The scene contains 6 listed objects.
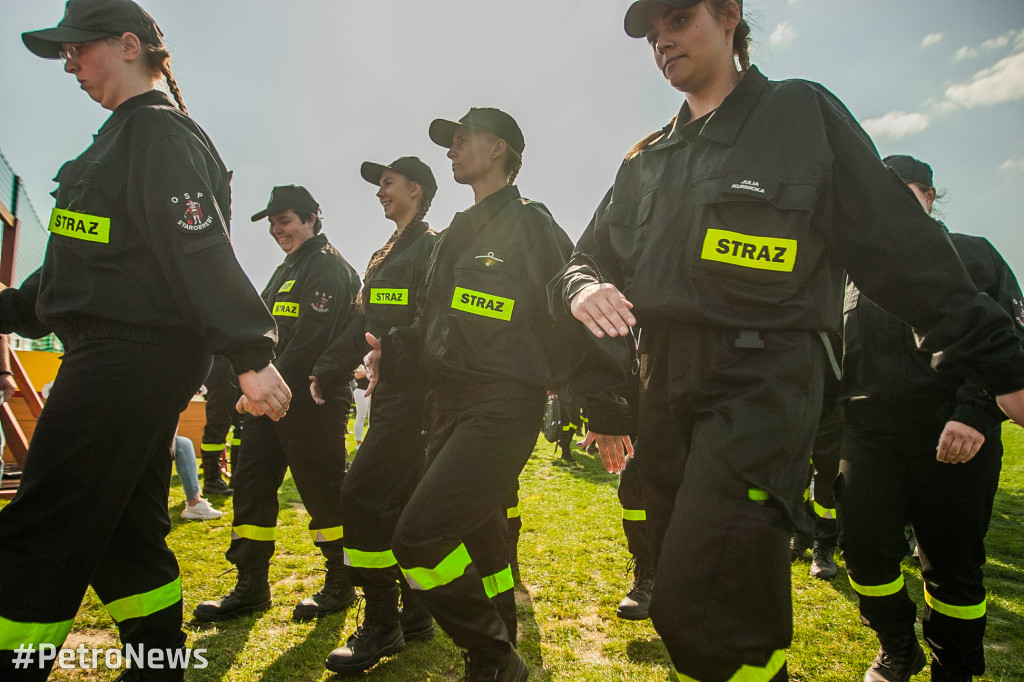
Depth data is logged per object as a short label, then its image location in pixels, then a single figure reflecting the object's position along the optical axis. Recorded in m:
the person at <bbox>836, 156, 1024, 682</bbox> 2.67
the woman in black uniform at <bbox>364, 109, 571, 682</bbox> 2.55
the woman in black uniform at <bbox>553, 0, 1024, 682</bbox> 1.55
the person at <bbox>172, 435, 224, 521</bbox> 6.26
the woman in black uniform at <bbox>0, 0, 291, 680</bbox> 1.90
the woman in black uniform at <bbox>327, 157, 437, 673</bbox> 3.27
